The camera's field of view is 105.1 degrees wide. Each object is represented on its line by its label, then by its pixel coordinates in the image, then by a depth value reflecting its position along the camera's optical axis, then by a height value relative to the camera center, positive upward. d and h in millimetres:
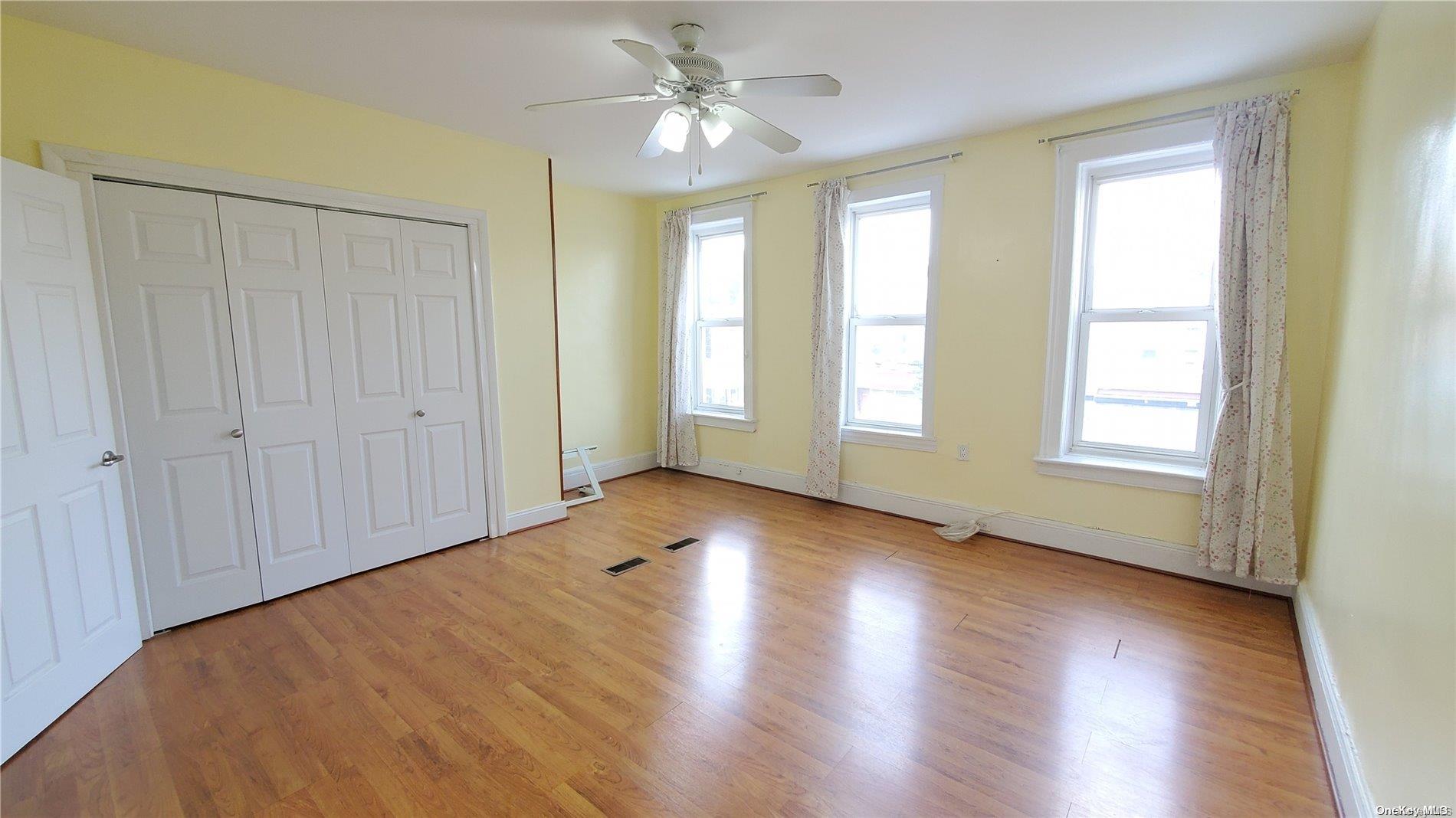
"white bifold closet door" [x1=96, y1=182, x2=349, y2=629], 2543 -197
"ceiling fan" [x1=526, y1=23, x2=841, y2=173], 2139 +1048
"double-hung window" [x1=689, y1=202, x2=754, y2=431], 5137 +300
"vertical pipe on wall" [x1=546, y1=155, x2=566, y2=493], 4012 +1046
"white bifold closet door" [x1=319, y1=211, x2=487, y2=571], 3172 -180
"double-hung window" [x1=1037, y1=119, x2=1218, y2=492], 3080 +210
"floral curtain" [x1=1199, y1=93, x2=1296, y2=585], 2727 -36
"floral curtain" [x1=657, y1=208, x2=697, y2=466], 5383 -4
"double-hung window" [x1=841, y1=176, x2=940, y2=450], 4066 +277
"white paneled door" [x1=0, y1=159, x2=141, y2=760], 1904 -463
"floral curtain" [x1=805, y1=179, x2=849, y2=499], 4293 +142
